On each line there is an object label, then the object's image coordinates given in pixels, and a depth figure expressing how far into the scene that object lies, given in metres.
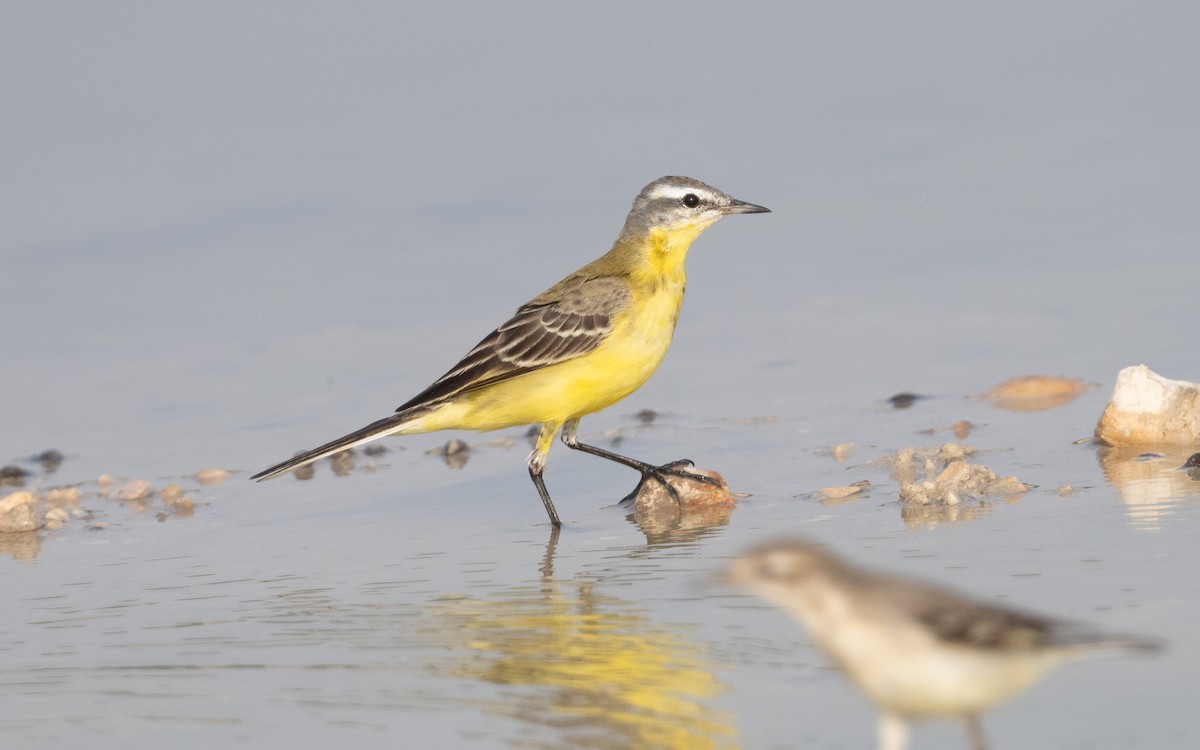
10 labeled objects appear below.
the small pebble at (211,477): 11.27
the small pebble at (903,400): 11.82
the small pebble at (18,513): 10.13
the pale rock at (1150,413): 9.73
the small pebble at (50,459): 11.98
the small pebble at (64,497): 10.90
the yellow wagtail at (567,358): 10.25
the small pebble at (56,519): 10.27
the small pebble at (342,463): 11.71
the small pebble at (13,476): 11.70
